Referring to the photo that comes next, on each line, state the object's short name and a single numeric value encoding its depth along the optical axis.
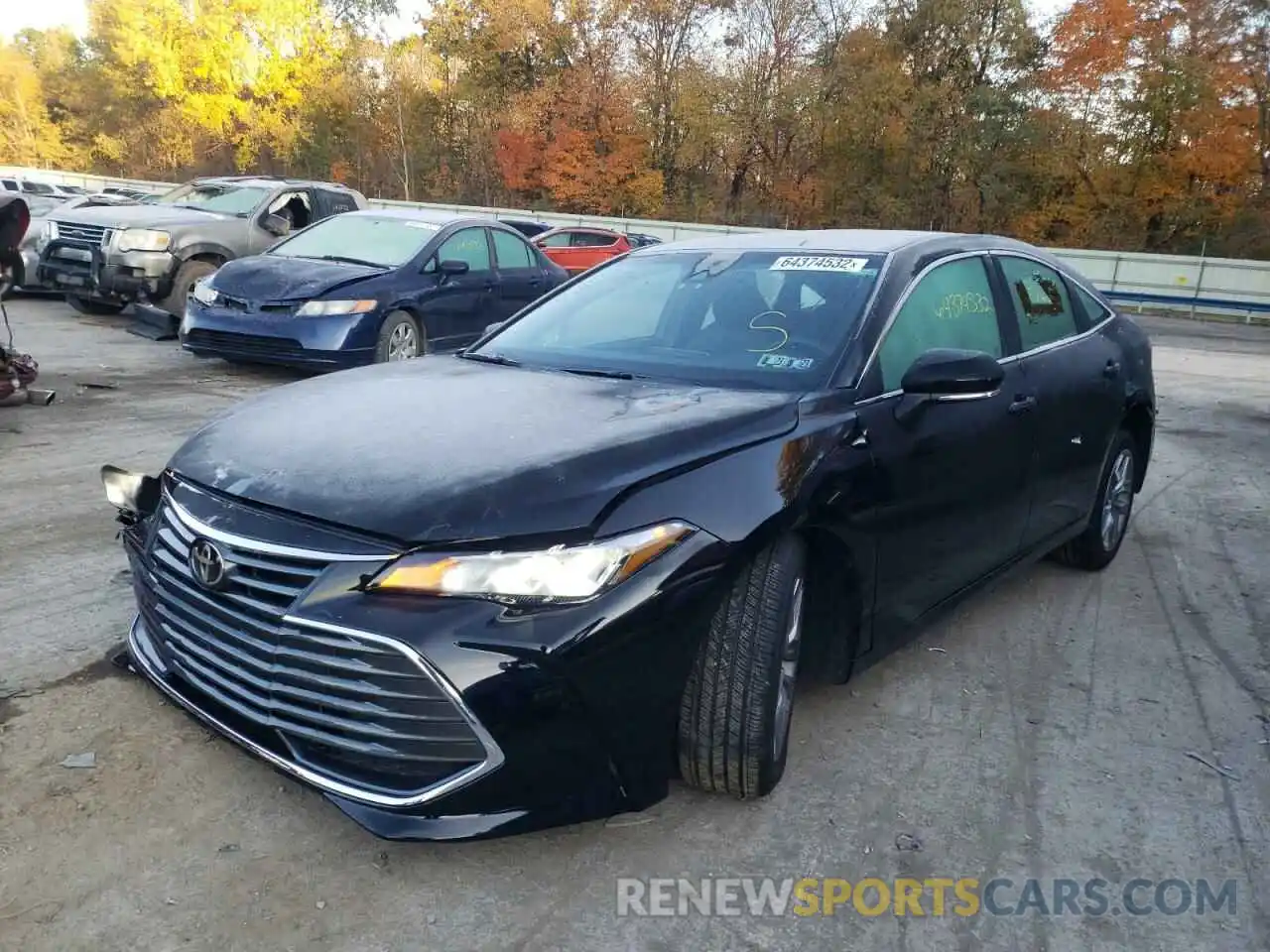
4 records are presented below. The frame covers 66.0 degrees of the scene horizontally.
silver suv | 10.14
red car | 19.91
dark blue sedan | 8.02
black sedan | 2.16
